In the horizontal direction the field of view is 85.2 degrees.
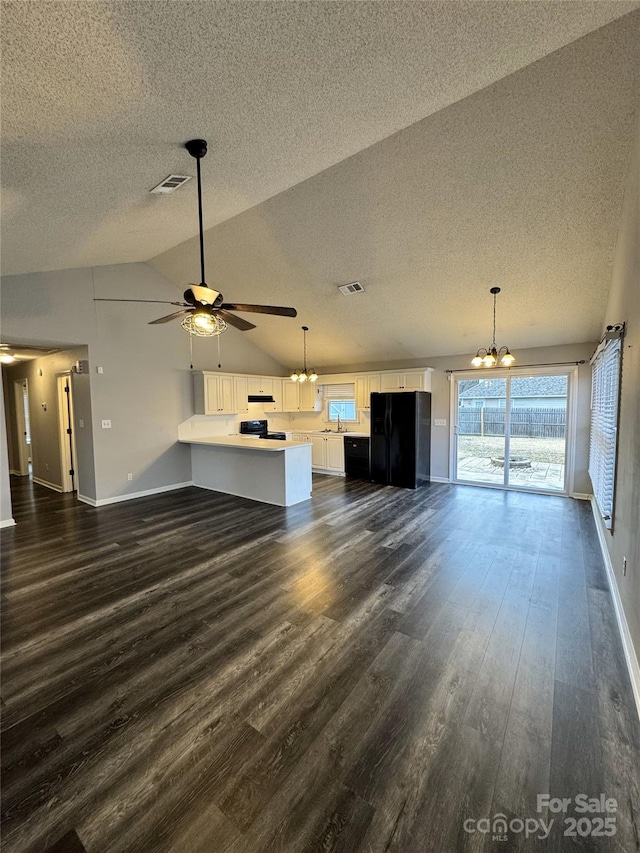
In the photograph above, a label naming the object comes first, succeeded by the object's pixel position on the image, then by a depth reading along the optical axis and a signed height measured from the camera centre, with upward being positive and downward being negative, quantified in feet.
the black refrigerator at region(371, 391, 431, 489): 21.11 -2.37
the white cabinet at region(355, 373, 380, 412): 23.98 +0.92
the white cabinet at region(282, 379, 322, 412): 27.55 +0.39
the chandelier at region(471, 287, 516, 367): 14.14 +1.68
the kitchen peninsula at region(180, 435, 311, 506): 17.30 -3.54
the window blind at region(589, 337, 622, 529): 9.81 -0.87
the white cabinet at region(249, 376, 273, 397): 24.67 +1.22
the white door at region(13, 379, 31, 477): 25.25 -1.64
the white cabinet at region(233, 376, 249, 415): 23.44 +0.64
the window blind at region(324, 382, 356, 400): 26.06 +0.77
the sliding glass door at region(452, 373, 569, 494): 19.38 -1.85
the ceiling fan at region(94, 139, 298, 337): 8.48 +2.42
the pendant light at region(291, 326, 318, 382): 21.70 +1.60
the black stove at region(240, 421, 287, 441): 24.41 -1.96
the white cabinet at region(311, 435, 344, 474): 24.99 -3.79
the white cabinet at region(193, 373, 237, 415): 21.61 +0.61
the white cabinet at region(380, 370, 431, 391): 22.40 +1.32
